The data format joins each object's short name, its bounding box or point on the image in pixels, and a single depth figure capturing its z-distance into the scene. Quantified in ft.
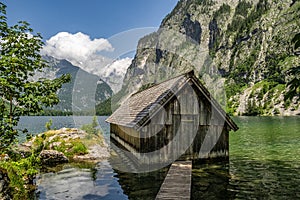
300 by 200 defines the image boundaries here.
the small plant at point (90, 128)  136.83
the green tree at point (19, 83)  30.14
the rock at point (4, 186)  37.29
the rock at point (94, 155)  84.33
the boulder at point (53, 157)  79.51
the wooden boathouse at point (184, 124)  59.36
